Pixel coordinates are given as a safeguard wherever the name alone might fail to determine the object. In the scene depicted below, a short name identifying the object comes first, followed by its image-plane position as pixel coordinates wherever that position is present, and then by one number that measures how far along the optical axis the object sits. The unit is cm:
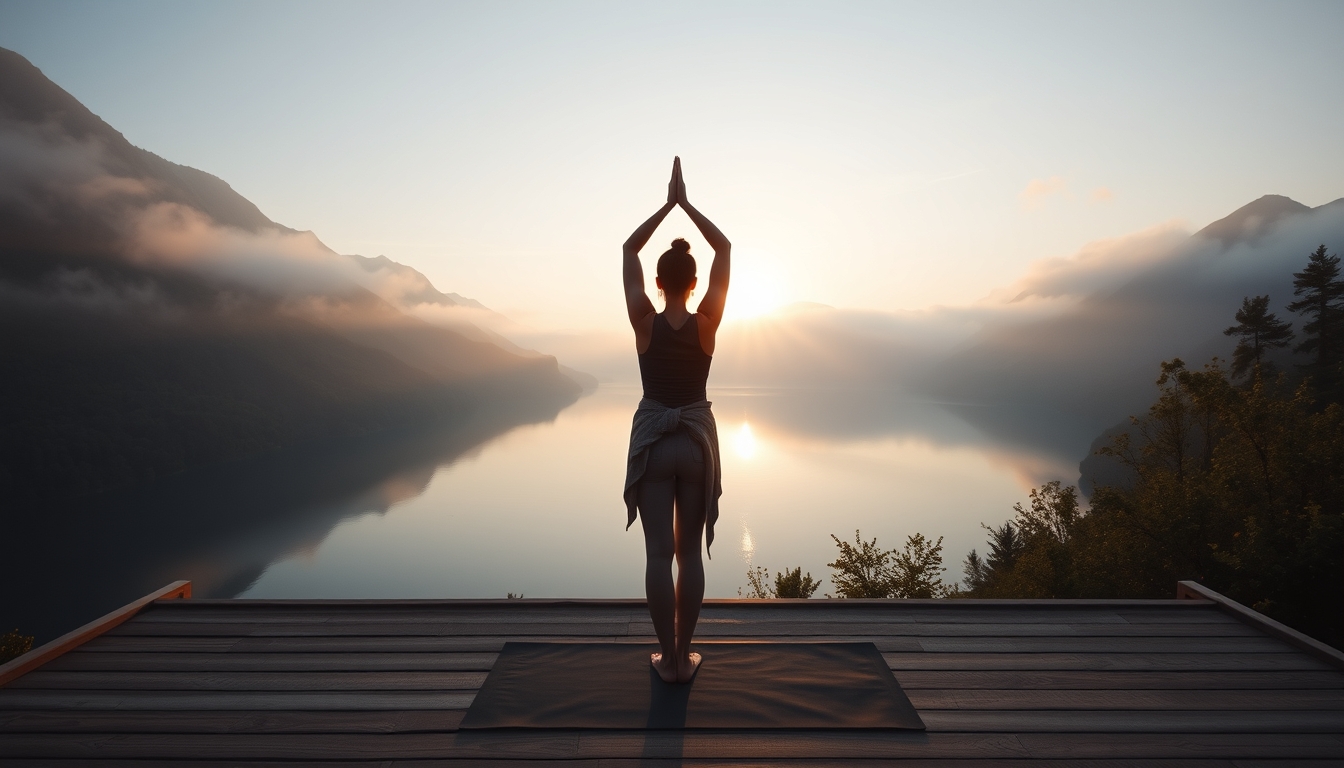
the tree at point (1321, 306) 2244
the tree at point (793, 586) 956
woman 271
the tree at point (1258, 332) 2338
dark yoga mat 248
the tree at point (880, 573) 870
